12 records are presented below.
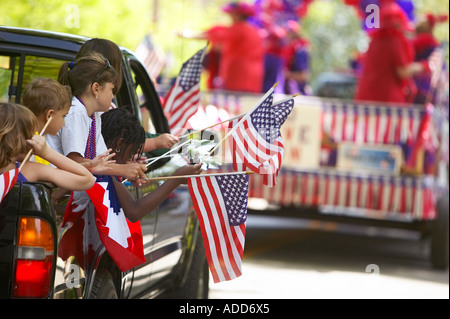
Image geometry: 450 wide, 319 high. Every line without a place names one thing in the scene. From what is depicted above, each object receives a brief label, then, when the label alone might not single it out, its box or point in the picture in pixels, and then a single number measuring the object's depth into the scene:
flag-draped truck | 19.67
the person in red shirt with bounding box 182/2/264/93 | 24.84
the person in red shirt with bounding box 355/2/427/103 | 22.17
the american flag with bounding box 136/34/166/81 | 20.67
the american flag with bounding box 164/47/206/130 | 13.46
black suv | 7.42
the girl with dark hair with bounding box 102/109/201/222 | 8.73
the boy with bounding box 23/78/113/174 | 8.03
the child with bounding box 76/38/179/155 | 9.12
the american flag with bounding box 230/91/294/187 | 9.08
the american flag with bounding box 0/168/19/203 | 7.30
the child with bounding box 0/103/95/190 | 7.42
